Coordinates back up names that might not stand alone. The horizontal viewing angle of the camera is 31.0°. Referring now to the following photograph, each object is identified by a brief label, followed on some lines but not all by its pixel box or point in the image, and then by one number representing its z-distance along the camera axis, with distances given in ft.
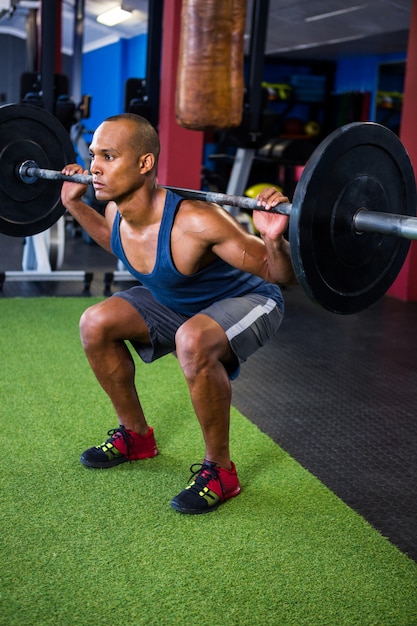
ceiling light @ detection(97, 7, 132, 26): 34.42
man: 6.62
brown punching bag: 8.57
